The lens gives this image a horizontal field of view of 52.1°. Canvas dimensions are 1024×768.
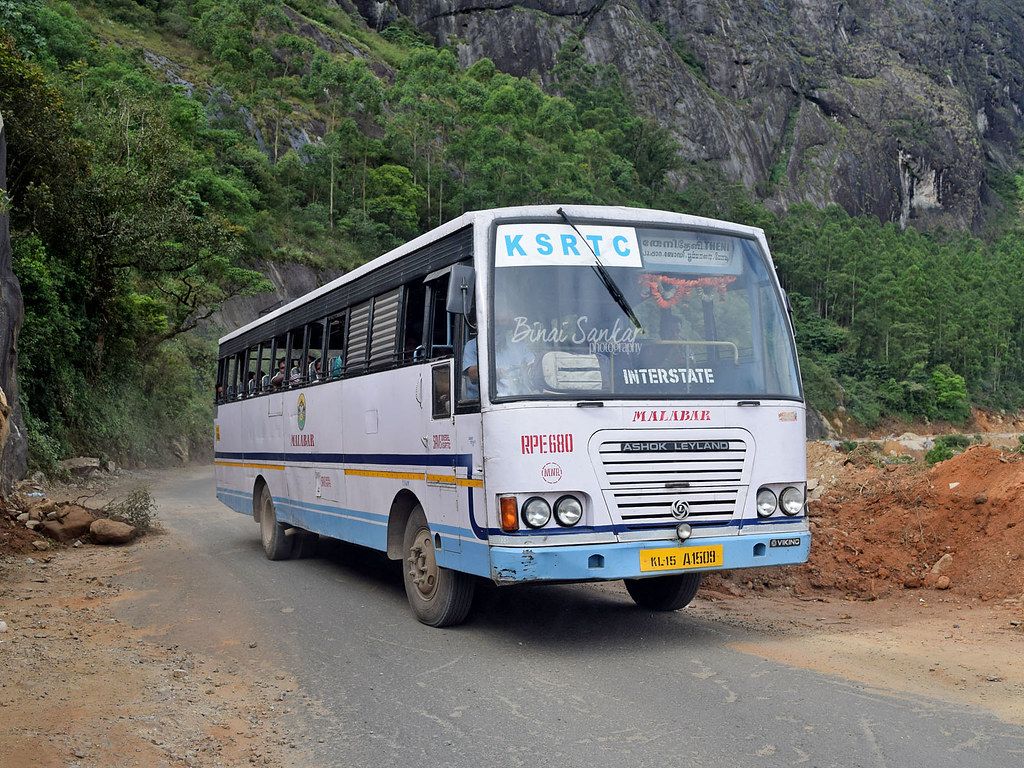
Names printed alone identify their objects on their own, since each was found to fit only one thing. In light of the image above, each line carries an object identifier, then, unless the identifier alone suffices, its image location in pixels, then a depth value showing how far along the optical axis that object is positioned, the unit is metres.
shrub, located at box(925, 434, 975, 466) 16.67
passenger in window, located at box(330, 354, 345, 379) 10.89
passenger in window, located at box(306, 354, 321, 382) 11.82
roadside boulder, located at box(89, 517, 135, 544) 15.27
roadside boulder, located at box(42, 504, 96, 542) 14.93
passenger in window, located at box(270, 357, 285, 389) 13.30
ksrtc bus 7.40
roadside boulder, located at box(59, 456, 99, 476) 24.70
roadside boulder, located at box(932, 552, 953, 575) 10.55
